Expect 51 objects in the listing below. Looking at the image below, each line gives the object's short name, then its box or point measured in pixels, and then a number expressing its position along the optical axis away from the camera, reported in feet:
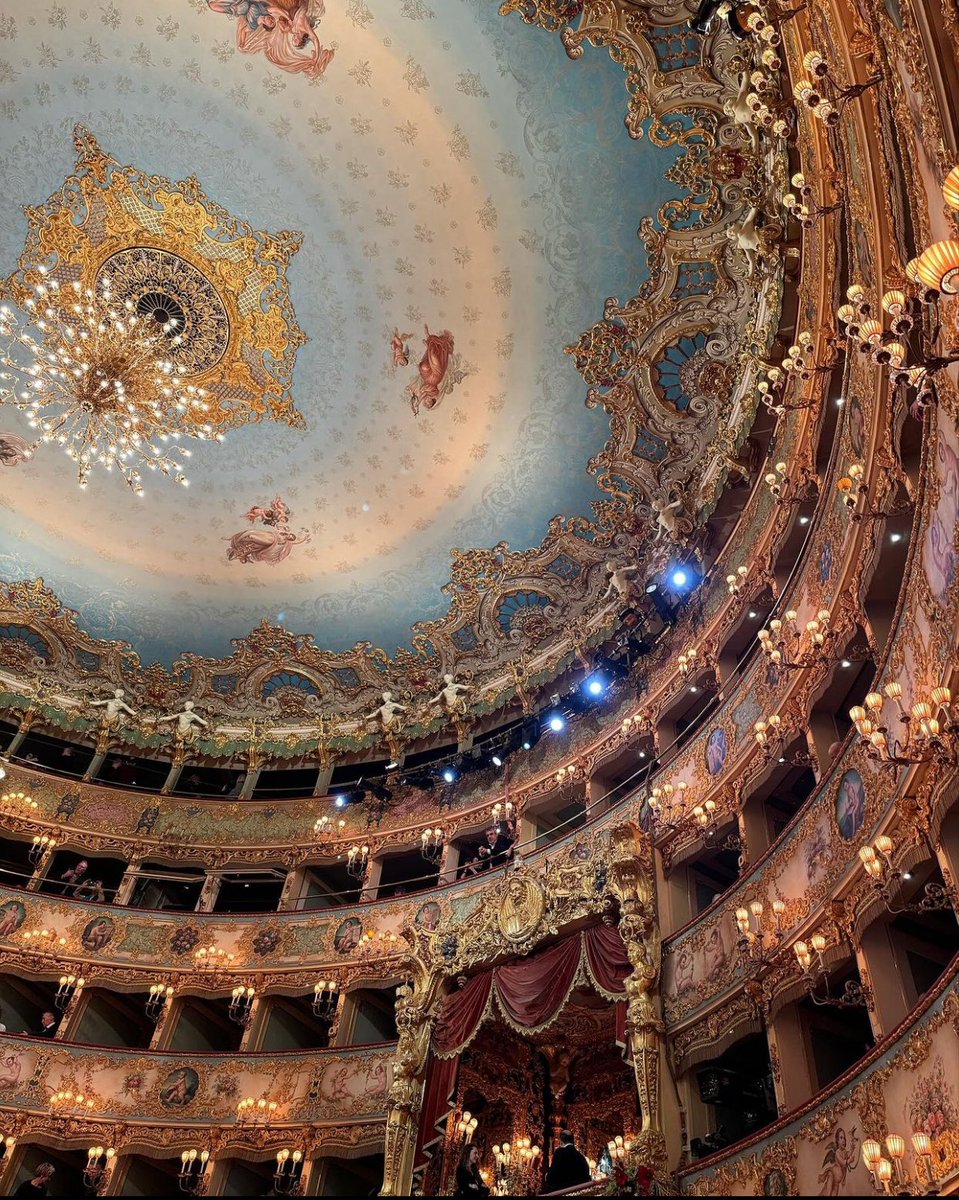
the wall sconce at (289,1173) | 41.57
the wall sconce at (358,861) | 57.66
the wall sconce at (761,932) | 27.96
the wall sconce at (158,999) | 50.29
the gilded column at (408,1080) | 37.78
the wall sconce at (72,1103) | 44.70
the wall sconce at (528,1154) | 40.27
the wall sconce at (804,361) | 30.68
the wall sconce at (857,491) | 29.01
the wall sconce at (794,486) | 37.27
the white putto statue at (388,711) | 64.80
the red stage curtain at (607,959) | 36.24
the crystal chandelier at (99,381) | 52.31
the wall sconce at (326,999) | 49.36
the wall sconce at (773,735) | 33.73
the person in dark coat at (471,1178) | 34.04
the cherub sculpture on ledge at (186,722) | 67.00
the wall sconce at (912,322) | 14.39
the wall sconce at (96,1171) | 42.96
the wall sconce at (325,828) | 61.11
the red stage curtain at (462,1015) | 40.27
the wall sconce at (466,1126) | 38.29
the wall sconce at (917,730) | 20.22
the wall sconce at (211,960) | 51.98
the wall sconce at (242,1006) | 49.42
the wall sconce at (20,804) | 58.54
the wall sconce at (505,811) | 53.62
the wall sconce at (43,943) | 50.72
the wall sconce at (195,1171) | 42.73
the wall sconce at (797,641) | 31.50
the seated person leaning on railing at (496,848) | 51.89
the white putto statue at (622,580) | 53.42
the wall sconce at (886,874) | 22.84
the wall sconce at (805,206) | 28.78
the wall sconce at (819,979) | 24.03
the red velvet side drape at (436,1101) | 37.96
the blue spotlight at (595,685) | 53.21
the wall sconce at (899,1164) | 18.63
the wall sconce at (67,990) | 49.44
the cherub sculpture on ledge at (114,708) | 66.08
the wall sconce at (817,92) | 21.39
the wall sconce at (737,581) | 41.39
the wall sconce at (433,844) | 54.85
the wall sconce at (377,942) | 50.78
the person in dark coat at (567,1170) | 32.89
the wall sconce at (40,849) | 57.31
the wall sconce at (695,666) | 43.93
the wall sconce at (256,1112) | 44.34
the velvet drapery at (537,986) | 37.27
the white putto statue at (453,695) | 62.59
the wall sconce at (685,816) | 36.99
